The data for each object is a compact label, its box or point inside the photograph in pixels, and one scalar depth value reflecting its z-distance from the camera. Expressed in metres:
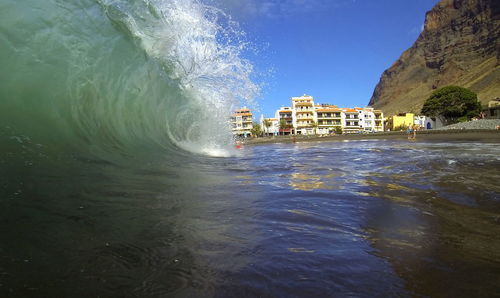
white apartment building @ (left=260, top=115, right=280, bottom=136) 91.38
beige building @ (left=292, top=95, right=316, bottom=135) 89.56
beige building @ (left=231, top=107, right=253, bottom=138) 91.81
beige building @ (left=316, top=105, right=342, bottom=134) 89.25
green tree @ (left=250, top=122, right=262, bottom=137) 88.88
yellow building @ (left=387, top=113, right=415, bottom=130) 89.25
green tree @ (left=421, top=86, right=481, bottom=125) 60.03
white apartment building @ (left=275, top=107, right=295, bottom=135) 90.27
